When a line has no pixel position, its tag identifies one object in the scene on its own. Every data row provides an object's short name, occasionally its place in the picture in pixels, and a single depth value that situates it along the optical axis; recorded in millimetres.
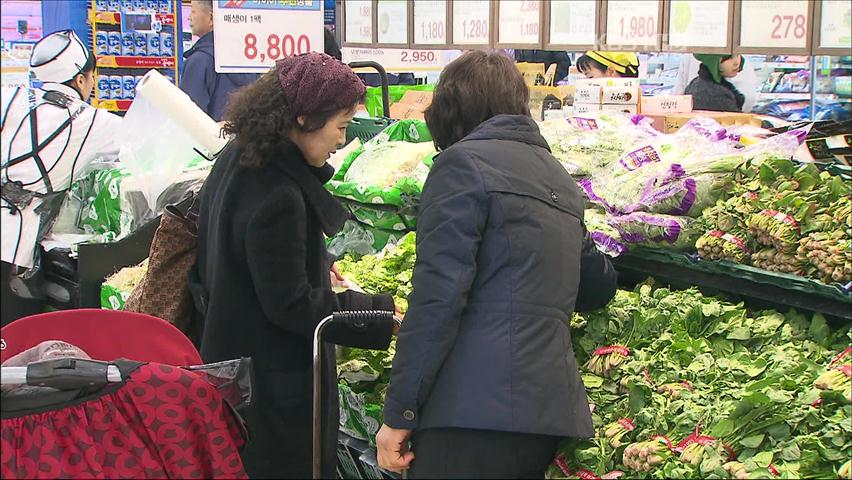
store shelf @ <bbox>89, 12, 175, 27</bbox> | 10812
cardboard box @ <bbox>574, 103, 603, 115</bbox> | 5461
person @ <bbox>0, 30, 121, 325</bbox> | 5121
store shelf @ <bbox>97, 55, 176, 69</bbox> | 10969
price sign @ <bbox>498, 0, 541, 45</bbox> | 6039
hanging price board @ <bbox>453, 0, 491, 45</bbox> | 6328
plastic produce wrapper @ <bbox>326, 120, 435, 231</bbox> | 4336
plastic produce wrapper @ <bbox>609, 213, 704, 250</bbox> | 3311
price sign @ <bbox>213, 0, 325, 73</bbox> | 4980
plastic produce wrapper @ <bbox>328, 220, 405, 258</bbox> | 4488
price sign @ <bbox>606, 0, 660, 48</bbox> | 5457
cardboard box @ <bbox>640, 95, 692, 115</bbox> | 5816
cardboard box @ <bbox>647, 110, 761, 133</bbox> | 5281
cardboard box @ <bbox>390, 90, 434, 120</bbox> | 6527
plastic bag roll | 4879
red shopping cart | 2023
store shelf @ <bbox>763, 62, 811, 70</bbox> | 9609
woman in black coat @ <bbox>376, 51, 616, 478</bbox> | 2400
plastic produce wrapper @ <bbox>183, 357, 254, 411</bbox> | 2369
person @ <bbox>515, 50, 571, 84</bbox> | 9047
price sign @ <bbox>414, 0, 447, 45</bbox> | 6669
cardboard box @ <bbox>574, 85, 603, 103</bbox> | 5531
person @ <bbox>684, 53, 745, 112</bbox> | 7762
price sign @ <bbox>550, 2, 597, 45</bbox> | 5754
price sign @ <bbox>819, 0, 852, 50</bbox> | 4656
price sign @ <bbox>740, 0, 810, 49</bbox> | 4734
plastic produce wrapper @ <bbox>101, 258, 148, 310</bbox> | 4500
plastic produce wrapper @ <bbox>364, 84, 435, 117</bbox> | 7035
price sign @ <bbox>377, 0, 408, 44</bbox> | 7078
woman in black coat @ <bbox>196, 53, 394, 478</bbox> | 2756
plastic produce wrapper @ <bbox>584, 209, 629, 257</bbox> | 3453
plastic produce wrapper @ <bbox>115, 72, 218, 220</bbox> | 5105
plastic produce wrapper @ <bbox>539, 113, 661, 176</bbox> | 4012
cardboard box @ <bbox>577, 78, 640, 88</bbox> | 5582
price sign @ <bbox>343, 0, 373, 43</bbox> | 7488
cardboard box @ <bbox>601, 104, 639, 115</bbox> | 5496
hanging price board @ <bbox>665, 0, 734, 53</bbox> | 5105
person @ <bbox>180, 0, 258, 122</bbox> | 7609
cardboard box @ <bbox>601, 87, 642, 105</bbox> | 5484
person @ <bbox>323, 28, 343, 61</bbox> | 7545
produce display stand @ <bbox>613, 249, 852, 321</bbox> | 2852
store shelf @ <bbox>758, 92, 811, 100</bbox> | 9461
